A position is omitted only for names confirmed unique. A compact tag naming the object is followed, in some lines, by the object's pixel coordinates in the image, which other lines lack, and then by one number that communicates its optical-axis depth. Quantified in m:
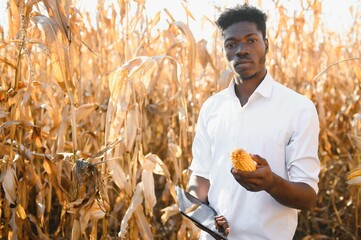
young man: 1.52
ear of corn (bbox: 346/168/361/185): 1.75
